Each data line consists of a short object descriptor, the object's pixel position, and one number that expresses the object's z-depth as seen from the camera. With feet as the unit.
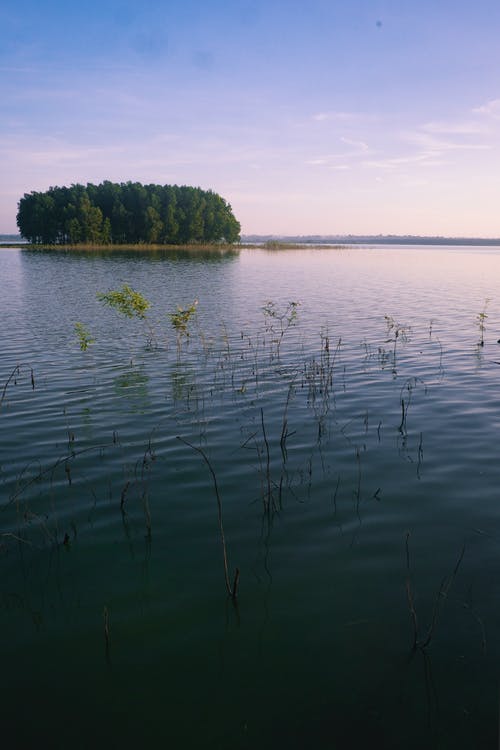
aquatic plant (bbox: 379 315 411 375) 65.92
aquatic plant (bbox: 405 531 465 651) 15.60
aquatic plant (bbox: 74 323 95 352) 55.60
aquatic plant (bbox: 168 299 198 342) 57.26
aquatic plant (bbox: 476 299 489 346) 63.87
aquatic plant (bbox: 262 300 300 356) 73.39
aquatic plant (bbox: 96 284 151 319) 58.03
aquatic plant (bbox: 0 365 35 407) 44.86
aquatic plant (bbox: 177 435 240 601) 17.03
